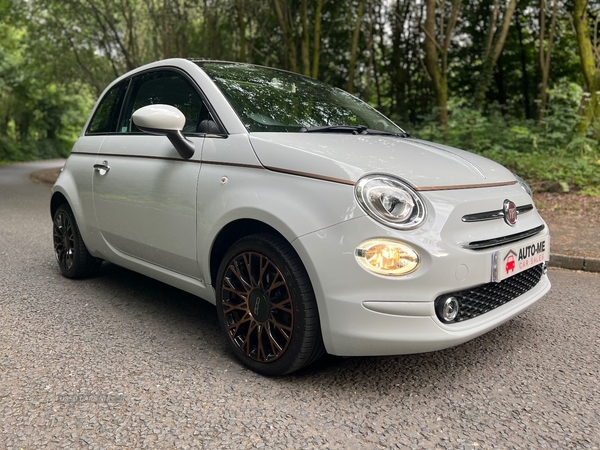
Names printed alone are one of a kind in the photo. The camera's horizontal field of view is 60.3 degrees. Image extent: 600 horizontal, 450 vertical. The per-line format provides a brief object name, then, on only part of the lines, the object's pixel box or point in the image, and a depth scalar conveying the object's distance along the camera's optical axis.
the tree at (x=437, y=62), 9.91
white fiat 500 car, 2.23
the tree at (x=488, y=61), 11.10
